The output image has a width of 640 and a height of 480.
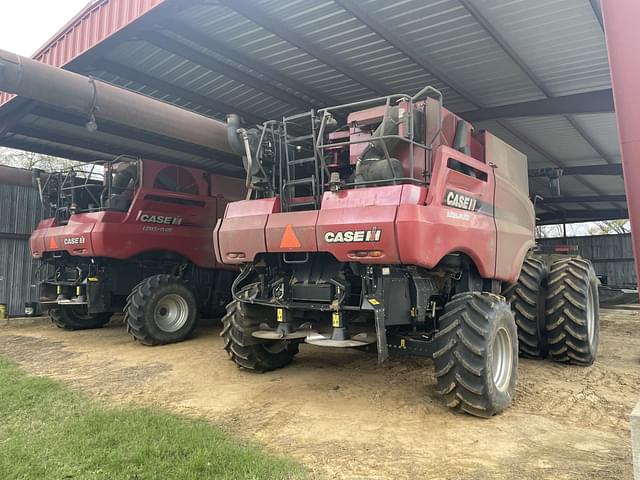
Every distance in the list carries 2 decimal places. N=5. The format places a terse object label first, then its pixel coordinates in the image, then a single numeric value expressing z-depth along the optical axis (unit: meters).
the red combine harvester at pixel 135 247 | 8.95
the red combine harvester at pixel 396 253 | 4.55
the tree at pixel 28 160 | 24.82
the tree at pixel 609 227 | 39.86
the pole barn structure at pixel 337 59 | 7.38
